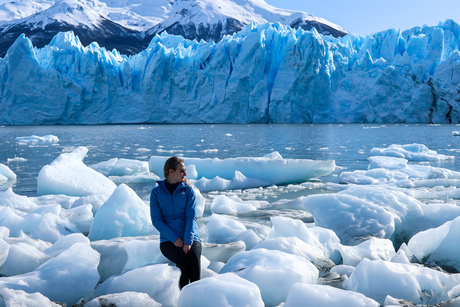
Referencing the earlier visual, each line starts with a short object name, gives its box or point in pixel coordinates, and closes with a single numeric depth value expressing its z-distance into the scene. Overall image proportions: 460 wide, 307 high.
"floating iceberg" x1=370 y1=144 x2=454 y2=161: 11.63
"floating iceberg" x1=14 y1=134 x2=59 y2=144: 18.52
